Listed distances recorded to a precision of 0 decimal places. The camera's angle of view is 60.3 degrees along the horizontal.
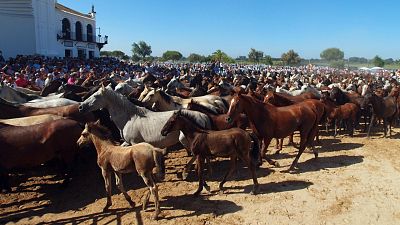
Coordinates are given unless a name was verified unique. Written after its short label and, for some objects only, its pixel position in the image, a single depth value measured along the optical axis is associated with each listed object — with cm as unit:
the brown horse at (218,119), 827
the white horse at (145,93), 1049
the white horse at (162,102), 935
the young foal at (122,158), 582
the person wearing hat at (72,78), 1599
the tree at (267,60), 6268
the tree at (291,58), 6069
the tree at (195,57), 7312
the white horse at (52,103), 962
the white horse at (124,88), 1302
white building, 3634
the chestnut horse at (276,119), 819
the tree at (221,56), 6069
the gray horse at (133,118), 752
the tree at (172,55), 8131
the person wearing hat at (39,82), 1593
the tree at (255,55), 6334
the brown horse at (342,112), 1208
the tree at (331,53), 9575
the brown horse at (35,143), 675
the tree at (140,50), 8969
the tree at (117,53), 8772
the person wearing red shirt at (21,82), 1483
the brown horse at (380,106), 1234
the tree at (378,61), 6318
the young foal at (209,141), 669
